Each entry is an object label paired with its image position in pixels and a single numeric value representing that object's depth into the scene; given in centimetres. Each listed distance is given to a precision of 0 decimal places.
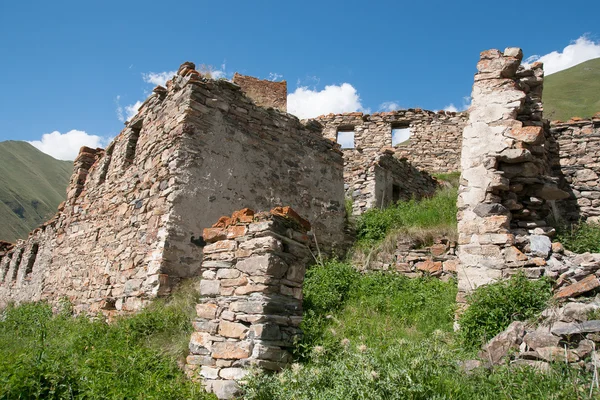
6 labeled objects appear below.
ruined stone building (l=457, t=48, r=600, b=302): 575
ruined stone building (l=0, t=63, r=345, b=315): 744
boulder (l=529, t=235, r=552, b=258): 559
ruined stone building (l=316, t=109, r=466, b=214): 1756
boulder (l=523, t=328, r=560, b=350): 405
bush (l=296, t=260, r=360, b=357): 554
